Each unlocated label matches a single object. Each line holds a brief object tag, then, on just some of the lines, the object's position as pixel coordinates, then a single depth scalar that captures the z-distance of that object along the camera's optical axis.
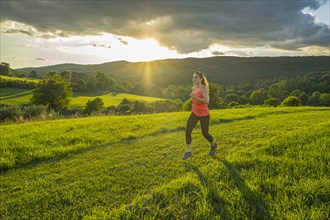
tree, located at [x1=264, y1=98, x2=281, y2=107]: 67.38
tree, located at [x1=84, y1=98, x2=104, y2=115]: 55.44
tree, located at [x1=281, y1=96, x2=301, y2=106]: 48.44
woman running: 8.02
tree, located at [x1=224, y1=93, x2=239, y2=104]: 91.04
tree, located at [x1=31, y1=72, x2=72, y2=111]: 59.30
